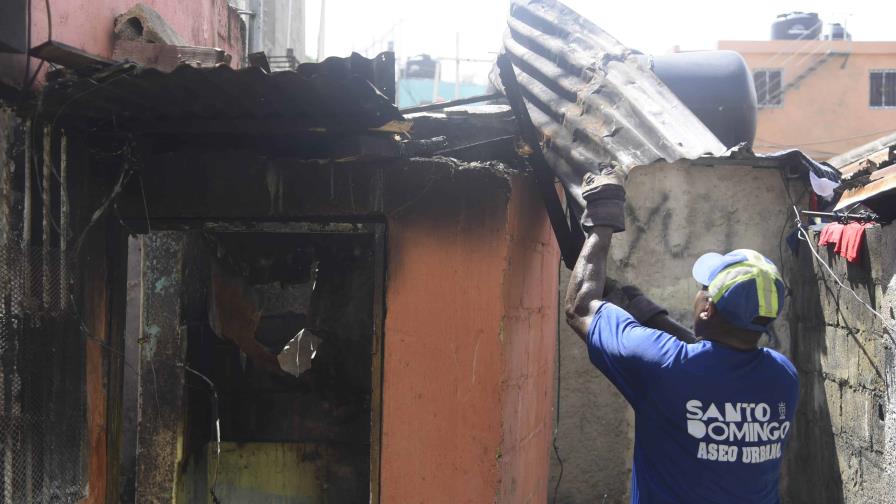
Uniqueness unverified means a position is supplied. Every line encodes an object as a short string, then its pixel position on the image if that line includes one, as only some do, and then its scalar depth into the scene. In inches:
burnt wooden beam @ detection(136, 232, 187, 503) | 177.3
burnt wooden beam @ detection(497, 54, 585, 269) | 158.7
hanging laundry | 195.3
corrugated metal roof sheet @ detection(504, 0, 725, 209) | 157.6
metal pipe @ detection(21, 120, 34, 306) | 137.3
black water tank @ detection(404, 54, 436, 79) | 1143.0
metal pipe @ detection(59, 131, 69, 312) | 146.3
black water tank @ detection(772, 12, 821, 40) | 938.7
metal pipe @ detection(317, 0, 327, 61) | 703.7
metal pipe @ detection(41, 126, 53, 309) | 141.7
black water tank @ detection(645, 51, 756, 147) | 299.4
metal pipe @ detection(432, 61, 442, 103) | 991.0
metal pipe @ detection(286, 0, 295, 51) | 574.9
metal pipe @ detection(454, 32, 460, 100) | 981.2
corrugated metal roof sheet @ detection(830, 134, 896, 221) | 174.9
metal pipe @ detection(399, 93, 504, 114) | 169.3
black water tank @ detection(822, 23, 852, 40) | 960.3
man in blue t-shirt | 107.7
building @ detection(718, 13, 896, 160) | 884.0
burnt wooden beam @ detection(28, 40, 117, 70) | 124.6
